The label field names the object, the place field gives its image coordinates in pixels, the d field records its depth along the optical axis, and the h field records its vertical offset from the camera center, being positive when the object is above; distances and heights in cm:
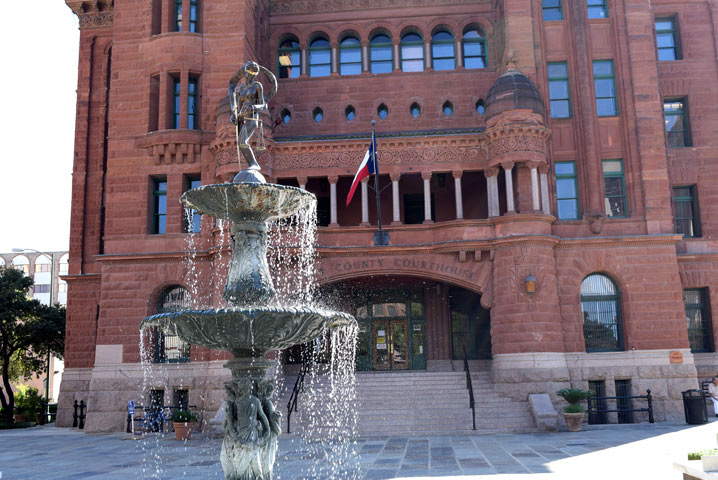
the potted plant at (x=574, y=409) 2119 -188
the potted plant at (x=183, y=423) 2170 -208
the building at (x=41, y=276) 7312 +1008
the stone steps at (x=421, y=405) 2144 -178
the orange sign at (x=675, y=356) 2467 -35
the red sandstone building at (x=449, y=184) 2483 +682
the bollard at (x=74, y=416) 2897 -241
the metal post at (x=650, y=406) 2273 -196
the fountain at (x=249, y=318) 935 +53
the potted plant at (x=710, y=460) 1049 -176
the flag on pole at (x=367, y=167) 2464 +674
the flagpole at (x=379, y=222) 2486 +477
